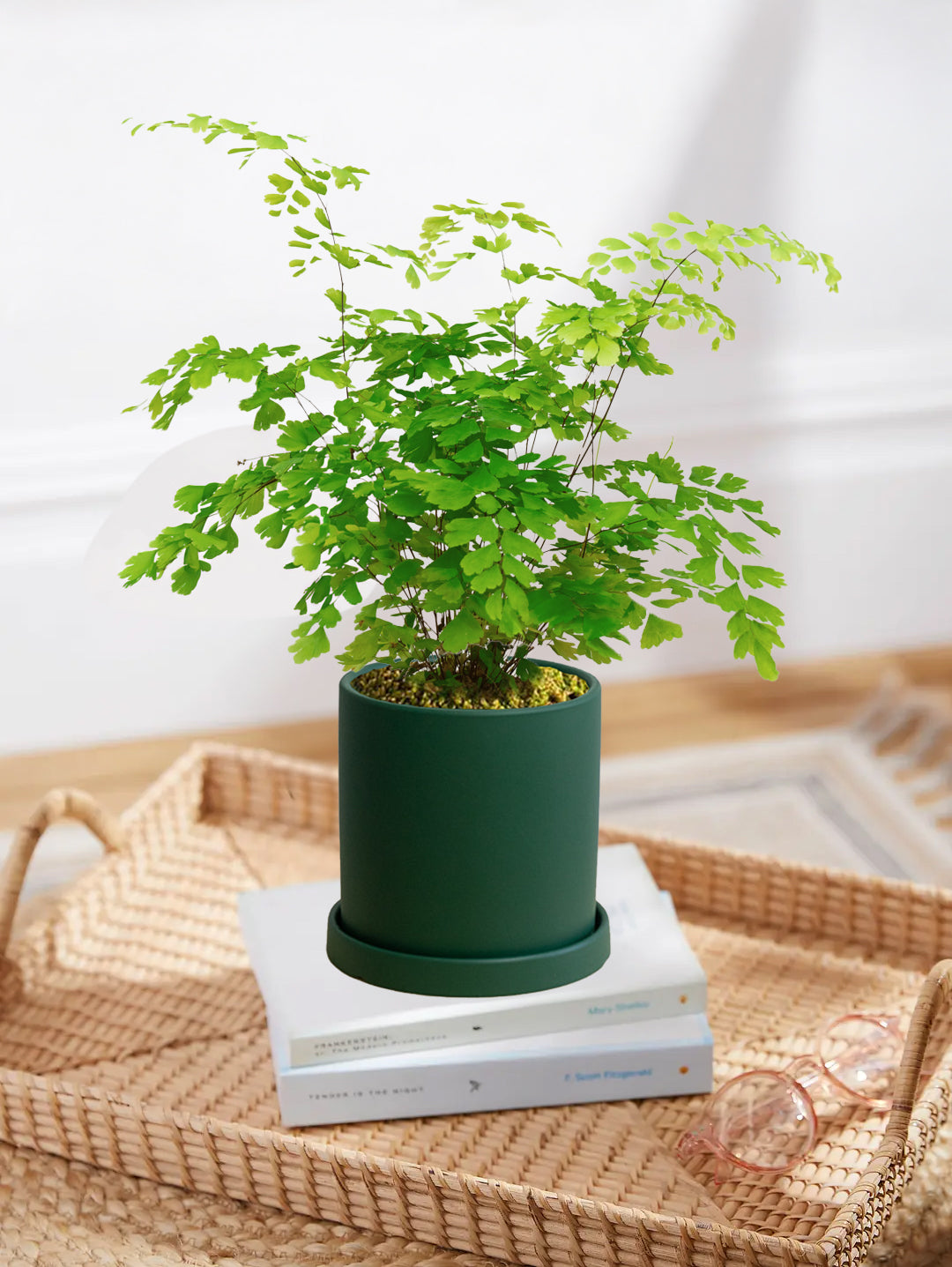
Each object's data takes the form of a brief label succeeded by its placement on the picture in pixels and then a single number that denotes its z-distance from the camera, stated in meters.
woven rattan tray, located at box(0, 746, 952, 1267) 1.26
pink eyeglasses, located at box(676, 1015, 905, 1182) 1.32
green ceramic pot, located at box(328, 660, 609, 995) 1.27
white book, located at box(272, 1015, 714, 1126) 1.33
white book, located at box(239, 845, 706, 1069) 1.32
